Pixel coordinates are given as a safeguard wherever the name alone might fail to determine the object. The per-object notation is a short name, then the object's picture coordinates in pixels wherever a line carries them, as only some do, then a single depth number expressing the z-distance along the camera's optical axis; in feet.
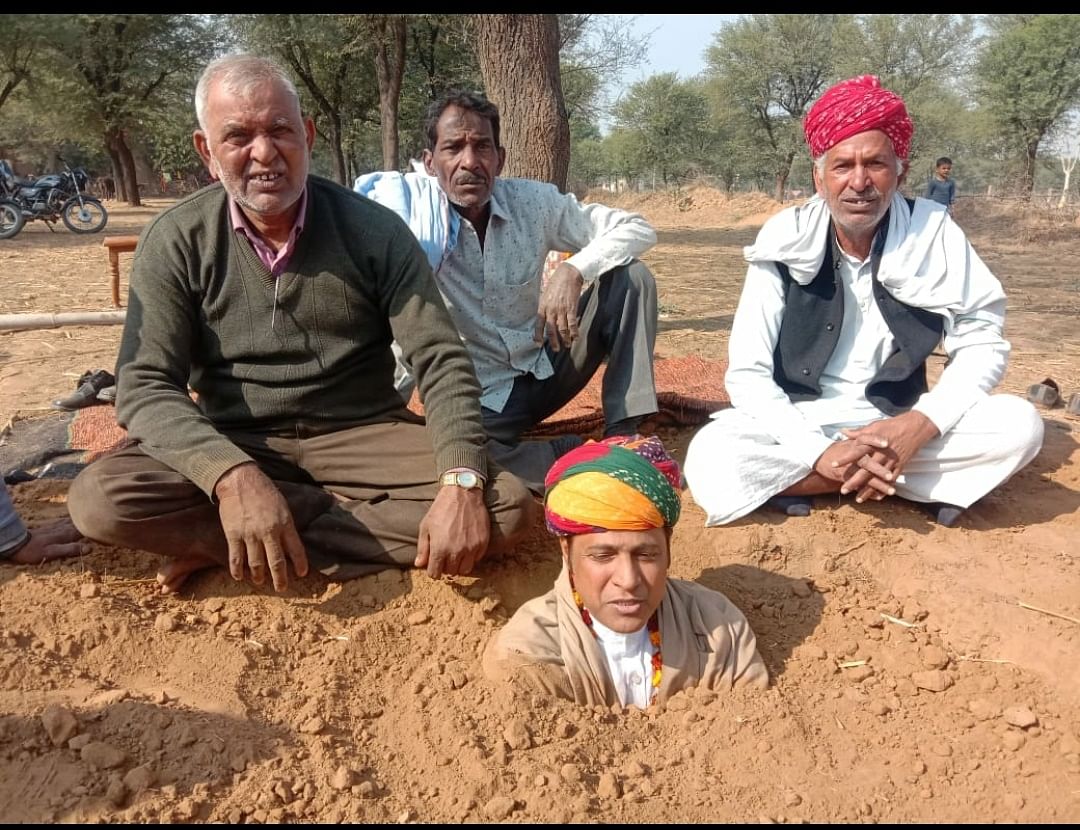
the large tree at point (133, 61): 76.13
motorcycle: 51.42
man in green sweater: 8.23
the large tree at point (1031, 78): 82.53
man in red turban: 10.11
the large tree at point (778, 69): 112.16
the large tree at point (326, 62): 61.16
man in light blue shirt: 11.45
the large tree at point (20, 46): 61.31
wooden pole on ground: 20.06
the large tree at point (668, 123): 136.15
